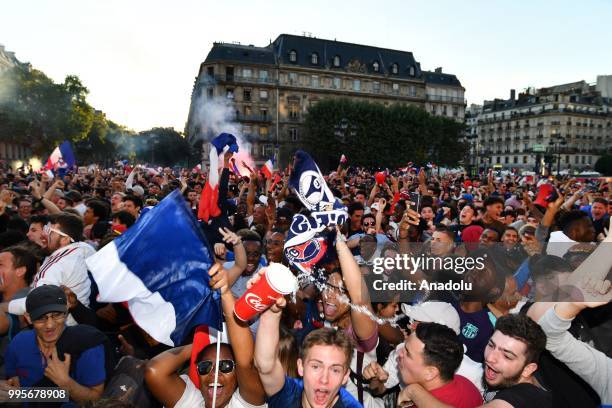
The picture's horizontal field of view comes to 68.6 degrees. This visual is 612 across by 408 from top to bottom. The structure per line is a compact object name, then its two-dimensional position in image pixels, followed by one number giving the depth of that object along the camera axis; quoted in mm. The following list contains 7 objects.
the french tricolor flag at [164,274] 2738
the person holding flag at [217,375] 2459
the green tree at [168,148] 81375
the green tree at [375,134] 51031
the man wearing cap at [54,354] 2822
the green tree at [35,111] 44625
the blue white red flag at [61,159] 12484
